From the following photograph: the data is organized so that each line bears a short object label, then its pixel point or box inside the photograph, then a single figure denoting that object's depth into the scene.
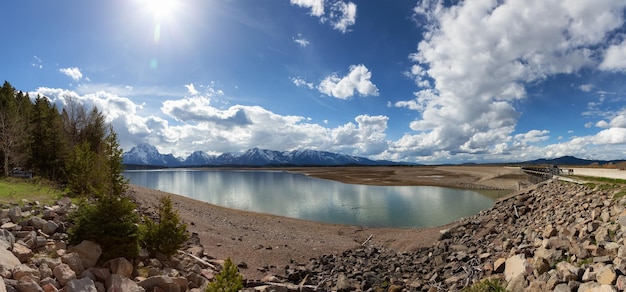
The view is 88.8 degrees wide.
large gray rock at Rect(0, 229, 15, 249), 12.18
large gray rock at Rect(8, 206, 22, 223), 14.82
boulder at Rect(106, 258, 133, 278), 14.21
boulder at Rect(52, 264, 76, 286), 11.96
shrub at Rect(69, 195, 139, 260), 14.87
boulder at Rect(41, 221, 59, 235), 14.99
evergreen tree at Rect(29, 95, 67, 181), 40.44
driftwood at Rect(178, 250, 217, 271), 20.31
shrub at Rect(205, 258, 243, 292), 13.47
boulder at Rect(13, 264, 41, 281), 10.95
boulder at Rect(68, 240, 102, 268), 13.97
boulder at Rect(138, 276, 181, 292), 14.12
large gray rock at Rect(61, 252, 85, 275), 12.97
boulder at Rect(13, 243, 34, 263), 12.28
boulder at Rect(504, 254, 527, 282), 15.44
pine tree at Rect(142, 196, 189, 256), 17.81
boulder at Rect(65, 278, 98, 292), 11.65
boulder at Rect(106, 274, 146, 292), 12.91
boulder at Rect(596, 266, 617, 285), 11.44
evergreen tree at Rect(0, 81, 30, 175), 36.47
